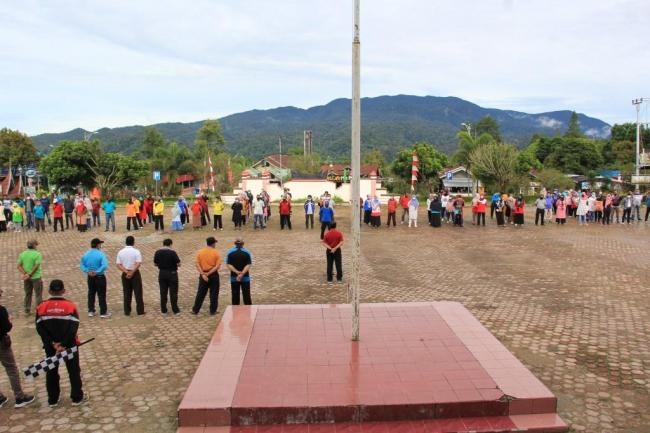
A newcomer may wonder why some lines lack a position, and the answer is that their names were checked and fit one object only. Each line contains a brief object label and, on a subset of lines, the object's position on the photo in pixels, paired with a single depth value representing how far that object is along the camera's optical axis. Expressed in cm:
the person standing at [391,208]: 2138
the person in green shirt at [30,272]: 950
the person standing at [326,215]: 1753
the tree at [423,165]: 4844
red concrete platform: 568
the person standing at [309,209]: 2108
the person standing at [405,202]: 2219
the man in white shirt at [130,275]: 931
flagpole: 688
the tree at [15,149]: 5278
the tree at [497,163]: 3912
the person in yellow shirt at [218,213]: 2053
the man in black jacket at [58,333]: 596
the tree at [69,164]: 3969
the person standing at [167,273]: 936
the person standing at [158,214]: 2008
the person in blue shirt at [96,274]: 923
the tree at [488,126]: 9062
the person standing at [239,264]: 935
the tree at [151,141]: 5912
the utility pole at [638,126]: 4501
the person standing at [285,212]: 2064
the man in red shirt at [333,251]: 1176
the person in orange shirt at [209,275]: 929
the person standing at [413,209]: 2155
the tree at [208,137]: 6191
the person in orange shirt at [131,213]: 2028
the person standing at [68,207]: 2033
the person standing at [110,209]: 1981
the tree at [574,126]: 8775
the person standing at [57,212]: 1998
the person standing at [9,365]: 593
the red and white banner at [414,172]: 2026
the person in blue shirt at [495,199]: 2205
